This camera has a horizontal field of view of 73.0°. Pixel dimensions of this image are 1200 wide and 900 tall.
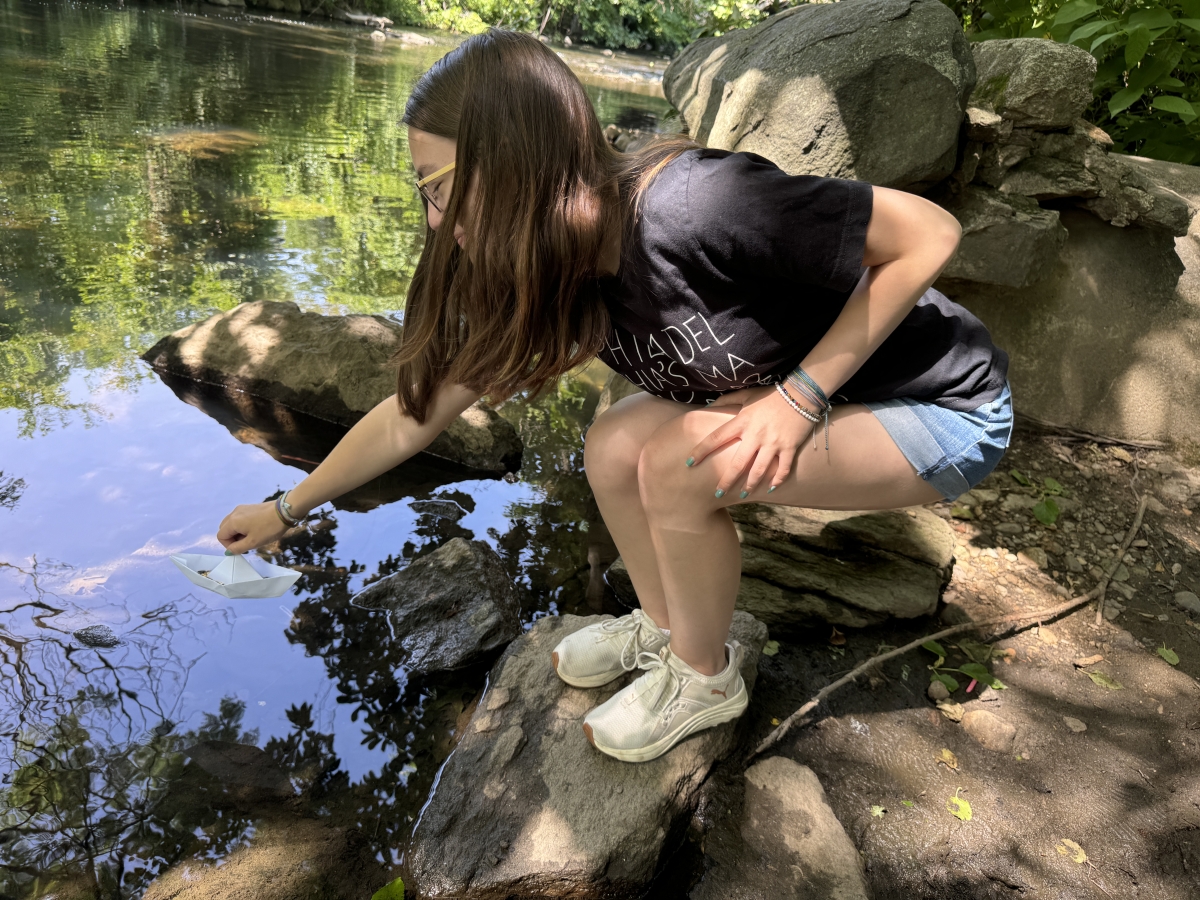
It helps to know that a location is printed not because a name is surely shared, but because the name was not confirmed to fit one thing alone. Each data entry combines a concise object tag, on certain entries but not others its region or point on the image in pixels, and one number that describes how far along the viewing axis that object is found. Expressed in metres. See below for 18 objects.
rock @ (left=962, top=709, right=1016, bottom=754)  1.92
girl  1.30
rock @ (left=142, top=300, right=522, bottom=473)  3.24
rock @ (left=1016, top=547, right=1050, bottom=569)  2.55
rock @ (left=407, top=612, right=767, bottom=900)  1.55
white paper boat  1.64
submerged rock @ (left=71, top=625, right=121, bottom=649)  2.01
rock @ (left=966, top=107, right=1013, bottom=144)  2.91
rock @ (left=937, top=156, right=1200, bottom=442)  3.09
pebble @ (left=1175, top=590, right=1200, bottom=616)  2.40
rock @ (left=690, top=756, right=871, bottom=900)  1.55
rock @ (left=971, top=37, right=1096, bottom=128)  2.93
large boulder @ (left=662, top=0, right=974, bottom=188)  2.73
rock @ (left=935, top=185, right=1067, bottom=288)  2.92
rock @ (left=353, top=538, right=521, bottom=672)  2.14
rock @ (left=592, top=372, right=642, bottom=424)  3.09
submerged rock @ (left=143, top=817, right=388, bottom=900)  1.52
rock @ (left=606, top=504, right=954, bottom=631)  2.27
